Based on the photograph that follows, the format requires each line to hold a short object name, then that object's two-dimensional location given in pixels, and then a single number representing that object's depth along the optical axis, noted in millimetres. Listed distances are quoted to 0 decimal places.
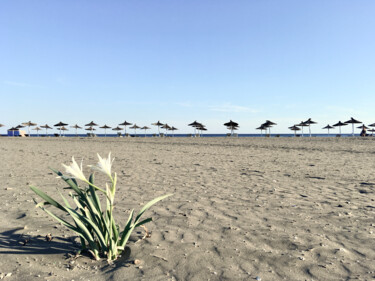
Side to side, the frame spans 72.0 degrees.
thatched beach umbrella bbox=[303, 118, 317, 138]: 45281
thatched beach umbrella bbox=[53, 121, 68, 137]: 51878
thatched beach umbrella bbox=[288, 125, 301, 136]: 50144
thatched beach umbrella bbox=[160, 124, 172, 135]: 56550
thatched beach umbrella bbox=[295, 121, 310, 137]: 47066
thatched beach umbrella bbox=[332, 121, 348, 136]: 44228
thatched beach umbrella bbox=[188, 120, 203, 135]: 49466
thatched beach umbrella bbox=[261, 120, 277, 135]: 45891
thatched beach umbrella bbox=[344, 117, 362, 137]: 40094
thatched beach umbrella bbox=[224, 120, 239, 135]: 43200
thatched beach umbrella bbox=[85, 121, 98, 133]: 57594
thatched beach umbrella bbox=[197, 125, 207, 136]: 50053
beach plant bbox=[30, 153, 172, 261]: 2293
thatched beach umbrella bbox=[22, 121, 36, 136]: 51266
